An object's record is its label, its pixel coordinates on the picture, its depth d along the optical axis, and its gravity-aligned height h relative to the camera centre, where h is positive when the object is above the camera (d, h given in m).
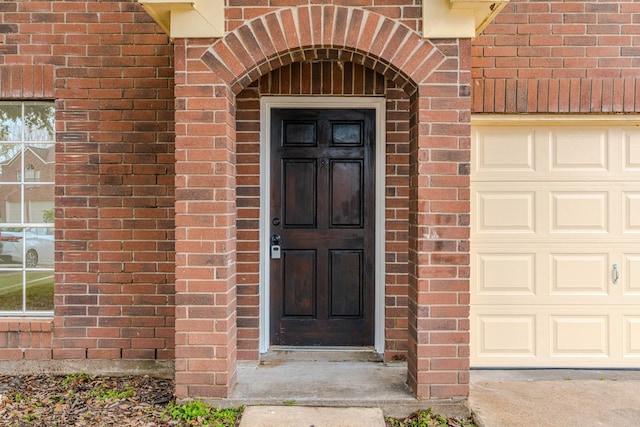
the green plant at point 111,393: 3.44 -1.29
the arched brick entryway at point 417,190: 3.15 +0.09
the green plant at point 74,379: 3.67 -1.26
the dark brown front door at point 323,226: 4.11 -0.07
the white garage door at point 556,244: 3.92 -0.22
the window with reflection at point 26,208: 3.91 +0.07
